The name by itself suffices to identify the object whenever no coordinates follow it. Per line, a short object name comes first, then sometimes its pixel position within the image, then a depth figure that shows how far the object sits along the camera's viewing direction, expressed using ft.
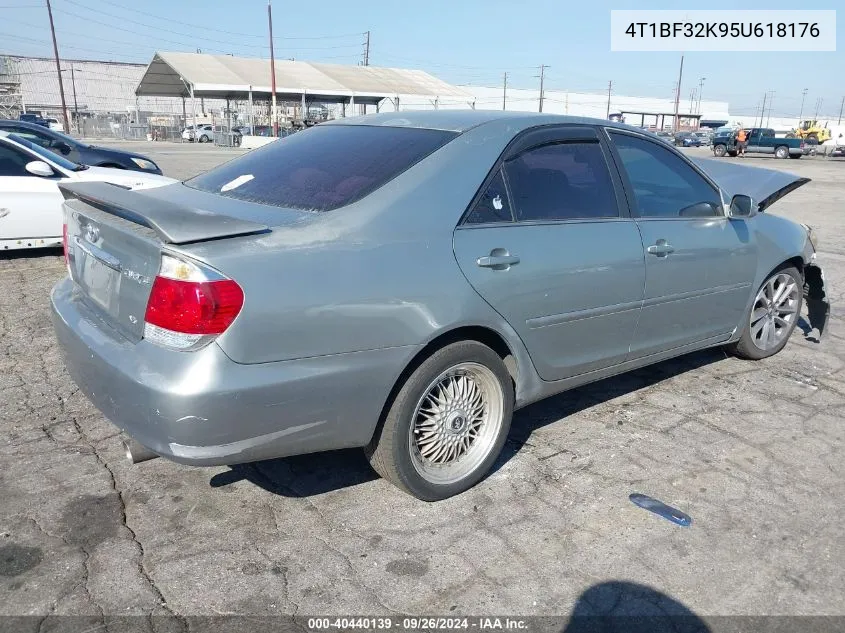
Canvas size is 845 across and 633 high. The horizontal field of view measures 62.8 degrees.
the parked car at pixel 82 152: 34.30
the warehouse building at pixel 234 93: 153.89
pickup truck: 134.21
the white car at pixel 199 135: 171.73
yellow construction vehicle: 170.97
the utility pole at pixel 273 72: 140.15
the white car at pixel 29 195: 24.25
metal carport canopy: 147.28
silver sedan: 7.96
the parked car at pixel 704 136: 201.05
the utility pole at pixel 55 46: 159.08
